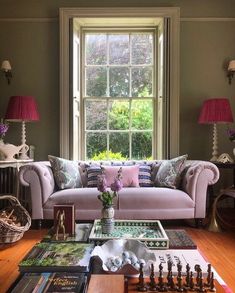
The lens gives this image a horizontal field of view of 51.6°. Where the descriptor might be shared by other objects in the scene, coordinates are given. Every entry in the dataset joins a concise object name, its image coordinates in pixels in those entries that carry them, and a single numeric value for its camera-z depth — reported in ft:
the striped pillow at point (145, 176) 9.69
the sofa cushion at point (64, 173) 9.25
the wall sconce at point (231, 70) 10.80
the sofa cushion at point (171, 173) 9.25
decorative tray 5.04
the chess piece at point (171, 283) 3.33
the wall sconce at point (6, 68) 10.85
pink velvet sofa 8.56
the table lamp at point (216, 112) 10.08
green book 4.08
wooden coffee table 3.20
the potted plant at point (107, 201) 5.65
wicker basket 7.21
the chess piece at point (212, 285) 3.32
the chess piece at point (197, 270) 3.44
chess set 3.32
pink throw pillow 9.31
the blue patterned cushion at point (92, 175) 9.52
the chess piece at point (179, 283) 3.30
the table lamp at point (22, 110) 10.10
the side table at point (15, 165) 9.57
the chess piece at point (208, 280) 3.40
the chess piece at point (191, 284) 3.33
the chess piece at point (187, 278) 3.38
